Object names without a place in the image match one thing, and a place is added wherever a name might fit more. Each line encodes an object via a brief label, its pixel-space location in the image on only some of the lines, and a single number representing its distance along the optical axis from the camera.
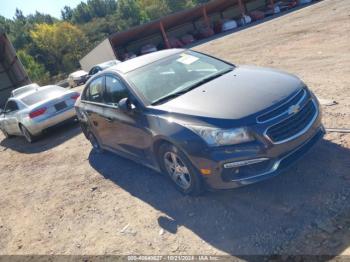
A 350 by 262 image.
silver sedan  10.15
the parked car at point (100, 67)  21.16
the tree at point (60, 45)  65.94
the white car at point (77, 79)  32.28
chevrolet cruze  3.99
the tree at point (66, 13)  116.69
